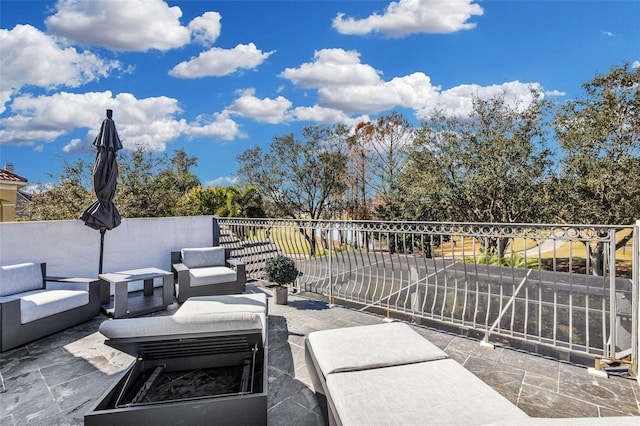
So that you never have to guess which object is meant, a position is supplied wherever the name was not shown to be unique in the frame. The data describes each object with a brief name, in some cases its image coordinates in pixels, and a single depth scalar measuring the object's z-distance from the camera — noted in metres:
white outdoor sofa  3.97
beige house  14.89
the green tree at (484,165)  12.71
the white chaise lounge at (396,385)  1.70
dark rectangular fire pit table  2.06
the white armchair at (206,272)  5.68
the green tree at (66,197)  9.45
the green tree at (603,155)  10.03
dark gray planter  5.74
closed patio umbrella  5.56
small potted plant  5.67
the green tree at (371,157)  21.45
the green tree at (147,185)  12.13
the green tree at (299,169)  20.98
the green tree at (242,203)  19.22
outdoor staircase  7.78
